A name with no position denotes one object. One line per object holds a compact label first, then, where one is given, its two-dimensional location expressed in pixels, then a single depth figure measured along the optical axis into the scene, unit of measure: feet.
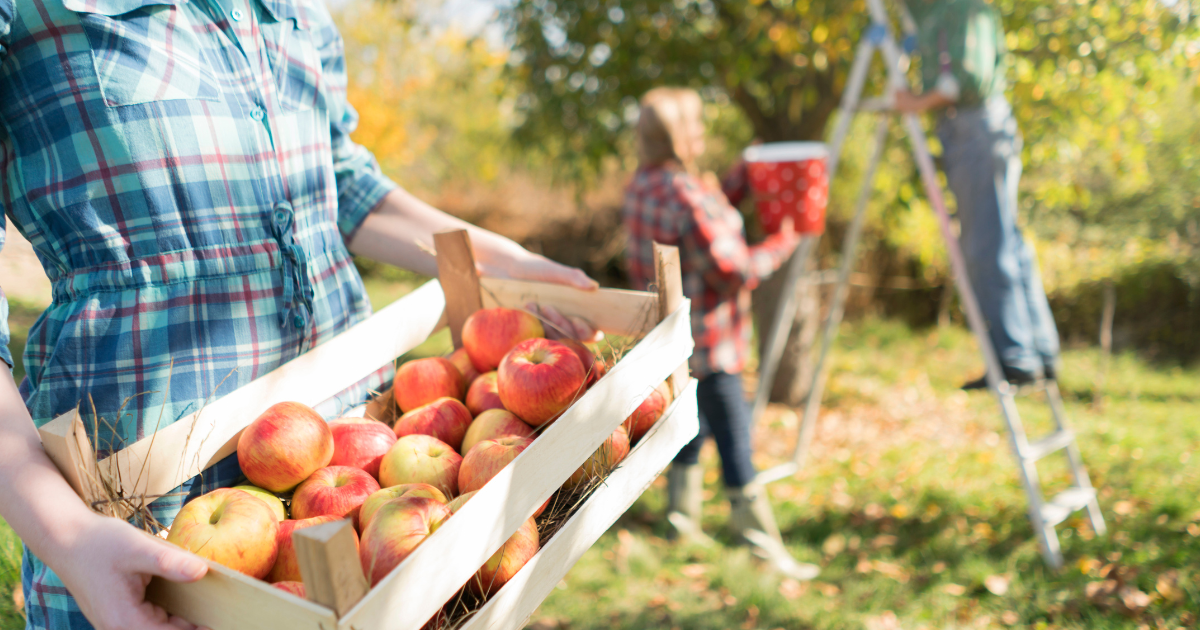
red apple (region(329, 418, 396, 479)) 3.55
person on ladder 8.63
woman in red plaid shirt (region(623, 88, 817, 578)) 9.34
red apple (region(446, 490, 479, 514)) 3.01
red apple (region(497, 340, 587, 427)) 3.67
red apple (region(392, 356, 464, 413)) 4.09
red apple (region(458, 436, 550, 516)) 3.17
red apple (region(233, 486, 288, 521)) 3.14
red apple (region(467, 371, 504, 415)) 4.08
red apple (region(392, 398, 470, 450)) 3.80
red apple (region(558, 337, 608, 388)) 3.86
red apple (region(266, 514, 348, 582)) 2.88
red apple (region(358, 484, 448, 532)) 3.00
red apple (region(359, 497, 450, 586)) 2.67
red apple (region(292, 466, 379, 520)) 3.12
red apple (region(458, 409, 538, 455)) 3.64
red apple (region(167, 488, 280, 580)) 2.71
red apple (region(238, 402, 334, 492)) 3.23
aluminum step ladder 9.11
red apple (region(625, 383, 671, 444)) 3.76
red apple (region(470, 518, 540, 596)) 2.95
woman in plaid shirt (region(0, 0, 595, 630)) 3.06
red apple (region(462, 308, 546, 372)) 4.24
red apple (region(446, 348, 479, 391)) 4.42
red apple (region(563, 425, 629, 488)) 3.37
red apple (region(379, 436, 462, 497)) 3.30
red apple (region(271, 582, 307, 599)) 2.57
